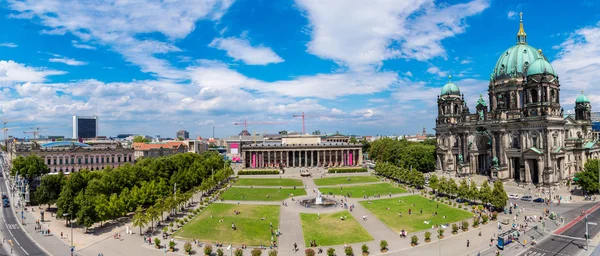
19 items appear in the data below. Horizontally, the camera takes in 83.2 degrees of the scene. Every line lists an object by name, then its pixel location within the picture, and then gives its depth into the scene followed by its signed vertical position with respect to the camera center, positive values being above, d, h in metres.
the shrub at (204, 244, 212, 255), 44.81 -14.48
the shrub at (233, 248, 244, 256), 43.06 -14.37
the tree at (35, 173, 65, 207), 72.44 -9.92
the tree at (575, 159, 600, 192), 76.19 -10.12
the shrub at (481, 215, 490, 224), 58.55 -14.45
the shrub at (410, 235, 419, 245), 48.86 -14.93
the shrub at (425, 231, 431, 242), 50.22 -14.86
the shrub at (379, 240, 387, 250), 46.78 -14.80
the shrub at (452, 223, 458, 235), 53.66 -14.79
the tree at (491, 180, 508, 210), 65.25 -12.03
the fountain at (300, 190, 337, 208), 75.31 -14.70
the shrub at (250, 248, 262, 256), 43.06 -14.40
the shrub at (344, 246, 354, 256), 43.94 -14.69
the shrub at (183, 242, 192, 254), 46.47 -14.66
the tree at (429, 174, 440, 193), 82.16 -11.55
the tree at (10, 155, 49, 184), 103.31 -6.97
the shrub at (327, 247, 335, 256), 43.91 -14.77
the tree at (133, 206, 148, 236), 54.00 -12.51
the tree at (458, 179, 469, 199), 72.25 -11.83
